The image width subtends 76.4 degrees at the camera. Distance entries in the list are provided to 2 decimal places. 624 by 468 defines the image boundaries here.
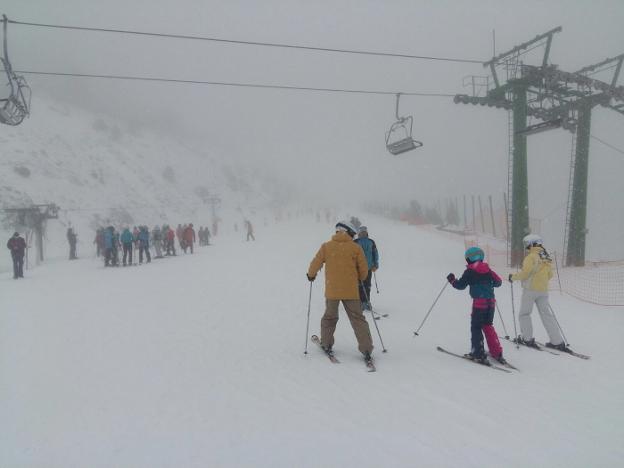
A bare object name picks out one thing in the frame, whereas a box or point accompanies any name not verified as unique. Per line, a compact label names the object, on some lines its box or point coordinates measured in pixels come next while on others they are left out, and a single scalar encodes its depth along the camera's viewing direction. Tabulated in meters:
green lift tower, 16.91
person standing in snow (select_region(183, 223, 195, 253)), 22.42
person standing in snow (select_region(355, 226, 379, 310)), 8.72
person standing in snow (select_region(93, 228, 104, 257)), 20.70
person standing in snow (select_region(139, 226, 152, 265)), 19.03
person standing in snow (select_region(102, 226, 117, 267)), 18.06
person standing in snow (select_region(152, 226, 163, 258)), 21.02
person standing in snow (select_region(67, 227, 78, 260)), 22.03
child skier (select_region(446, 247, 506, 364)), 5.77
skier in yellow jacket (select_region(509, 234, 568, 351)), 6.57
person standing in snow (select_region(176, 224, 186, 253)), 22.50
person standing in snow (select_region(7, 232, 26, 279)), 15.44
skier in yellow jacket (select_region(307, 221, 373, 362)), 5.77
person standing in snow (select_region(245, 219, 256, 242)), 28.98
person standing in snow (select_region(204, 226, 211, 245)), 27.59
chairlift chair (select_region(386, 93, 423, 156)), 12.68
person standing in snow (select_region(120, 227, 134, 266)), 17.95
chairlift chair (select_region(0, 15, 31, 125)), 8.06
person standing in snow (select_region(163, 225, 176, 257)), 21.47
